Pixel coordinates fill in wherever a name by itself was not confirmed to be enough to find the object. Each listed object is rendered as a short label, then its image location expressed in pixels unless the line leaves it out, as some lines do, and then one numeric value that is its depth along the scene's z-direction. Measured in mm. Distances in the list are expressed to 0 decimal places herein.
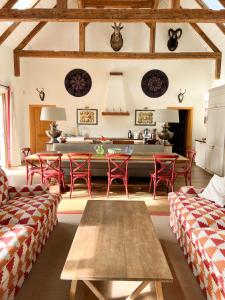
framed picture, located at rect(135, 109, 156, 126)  8789
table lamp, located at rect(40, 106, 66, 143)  4988
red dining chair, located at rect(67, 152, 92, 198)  4324
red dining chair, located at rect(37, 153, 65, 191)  4418
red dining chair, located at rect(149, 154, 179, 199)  4320
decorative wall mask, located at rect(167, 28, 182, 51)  8195
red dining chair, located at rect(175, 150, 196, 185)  4672
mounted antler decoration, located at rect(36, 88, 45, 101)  8625
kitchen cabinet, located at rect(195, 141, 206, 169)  7233
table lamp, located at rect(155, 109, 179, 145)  5188
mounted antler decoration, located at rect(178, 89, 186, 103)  8672
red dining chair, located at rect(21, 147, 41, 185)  4661
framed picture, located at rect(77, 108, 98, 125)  8812
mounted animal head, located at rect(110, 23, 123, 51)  8062
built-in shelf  8617
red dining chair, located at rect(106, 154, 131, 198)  4315
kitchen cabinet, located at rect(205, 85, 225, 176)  5898
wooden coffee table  1577
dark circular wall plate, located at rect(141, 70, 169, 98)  8633
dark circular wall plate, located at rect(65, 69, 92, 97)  8633
